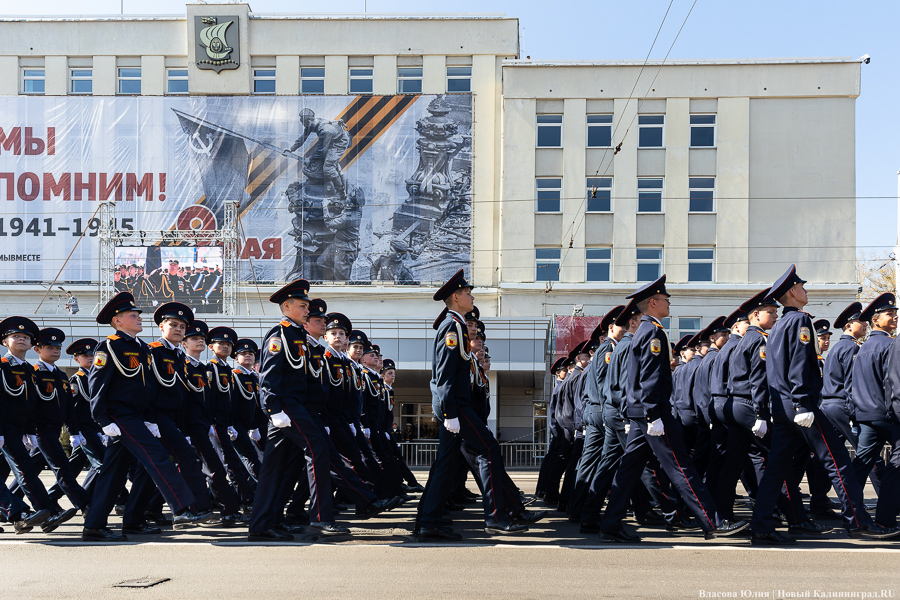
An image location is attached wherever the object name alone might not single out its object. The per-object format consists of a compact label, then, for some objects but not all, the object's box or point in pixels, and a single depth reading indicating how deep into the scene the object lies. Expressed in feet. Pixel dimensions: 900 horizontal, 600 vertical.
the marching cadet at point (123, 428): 25.90
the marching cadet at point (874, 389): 29.19
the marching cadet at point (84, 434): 34.04
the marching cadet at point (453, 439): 25.86
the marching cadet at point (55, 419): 30.85
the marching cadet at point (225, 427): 32.65
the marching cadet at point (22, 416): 28.99
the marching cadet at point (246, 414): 34.94
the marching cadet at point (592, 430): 29.30
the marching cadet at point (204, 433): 29.54
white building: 120.16
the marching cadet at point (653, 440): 24.80
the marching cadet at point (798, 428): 24.68
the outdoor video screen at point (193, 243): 97.04
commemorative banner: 123.54
